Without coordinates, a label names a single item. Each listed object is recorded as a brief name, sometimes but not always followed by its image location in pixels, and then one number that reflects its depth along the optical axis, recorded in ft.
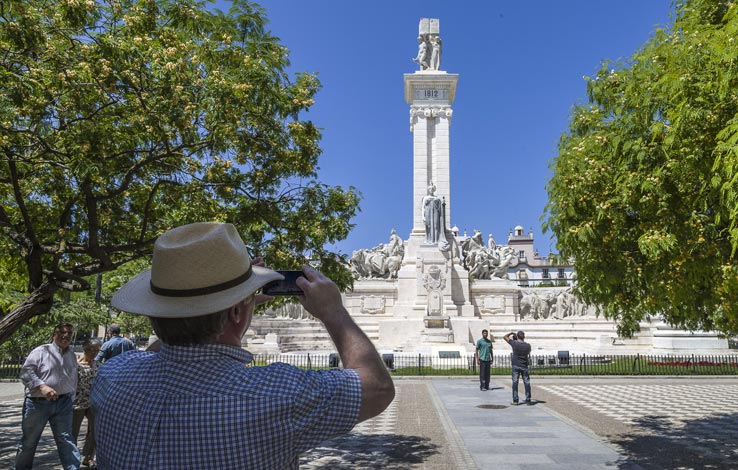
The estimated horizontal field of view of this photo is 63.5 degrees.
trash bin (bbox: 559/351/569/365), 75.97
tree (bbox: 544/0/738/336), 19.25
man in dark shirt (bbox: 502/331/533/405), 44.16
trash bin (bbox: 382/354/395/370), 68.20
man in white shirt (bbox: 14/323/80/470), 22.11
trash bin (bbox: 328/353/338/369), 66.95
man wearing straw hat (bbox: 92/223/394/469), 5.82
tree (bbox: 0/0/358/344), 24.75
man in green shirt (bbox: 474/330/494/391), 52.95
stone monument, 98.99
